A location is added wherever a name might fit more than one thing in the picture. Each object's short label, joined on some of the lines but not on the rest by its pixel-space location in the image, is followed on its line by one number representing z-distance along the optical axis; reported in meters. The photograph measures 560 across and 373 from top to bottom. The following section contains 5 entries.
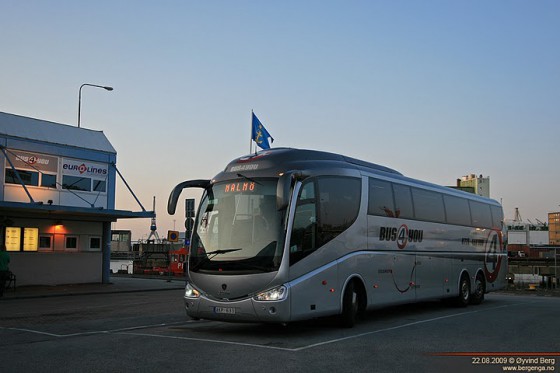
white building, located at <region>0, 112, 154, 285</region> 25.77
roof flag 27.72
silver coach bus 11.38
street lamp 31.84
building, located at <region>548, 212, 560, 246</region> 164.75
